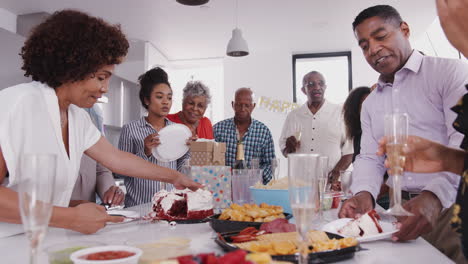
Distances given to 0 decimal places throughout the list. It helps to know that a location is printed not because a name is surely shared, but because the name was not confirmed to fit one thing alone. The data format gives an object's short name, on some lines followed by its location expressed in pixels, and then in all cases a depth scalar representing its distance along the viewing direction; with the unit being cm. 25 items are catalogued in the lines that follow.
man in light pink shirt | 170
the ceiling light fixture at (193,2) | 264
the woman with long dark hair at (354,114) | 302
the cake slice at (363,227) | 112
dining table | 95
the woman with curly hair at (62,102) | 120
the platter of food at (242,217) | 119
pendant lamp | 449
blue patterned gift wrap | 171
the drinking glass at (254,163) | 227
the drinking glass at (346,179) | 155
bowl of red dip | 77
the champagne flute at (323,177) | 132
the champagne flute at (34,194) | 69
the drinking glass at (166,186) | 193
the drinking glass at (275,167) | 209
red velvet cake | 148
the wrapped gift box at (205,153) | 184
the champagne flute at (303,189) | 76
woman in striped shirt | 241
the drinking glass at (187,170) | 176
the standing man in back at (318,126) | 425
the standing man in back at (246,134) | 338
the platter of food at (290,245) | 86
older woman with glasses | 312
